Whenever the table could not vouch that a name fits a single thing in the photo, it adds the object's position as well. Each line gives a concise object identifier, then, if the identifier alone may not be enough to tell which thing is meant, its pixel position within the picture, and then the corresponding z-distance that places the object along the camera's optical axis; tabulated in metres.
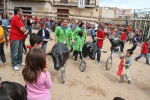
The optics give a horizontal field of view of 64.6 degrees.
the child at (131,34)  10.92
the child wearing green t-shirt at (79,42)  4.78
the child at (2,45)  3.88
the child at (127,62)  4.05
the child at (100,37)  5.24
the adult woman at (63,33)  4.71
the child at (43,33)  4.45
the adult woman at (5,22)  6.94
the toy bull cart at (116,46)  4.85
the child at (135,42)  8.26
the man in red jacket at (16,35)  3.43
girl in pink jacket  1.46
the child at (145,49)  6.77
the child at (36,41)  2.49
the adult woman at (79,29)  5.06
